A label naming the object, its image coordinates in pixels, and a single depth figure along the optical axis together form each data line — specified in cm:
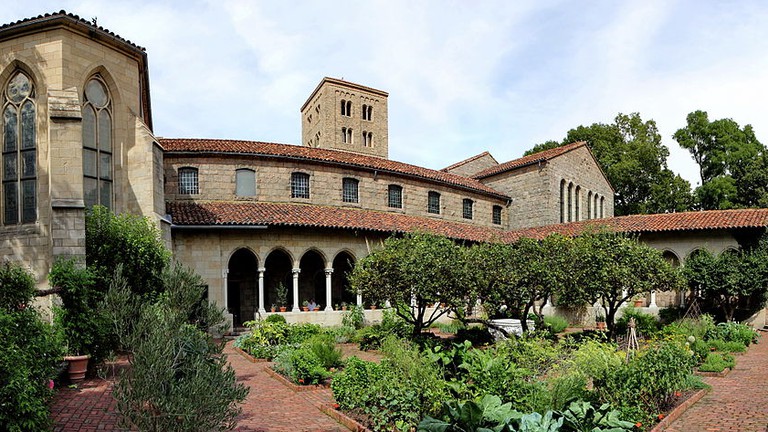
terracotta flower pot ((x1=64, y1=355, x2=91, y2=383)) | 1230
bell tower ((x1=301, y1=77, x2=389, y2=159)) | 5631
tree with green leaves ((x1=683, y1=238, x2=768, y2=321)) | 2334
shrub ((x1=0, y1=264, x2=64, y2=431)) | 710
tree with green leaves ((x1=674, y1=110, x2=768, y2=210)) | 4375
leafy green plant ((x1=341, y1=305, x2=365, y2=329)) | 2397
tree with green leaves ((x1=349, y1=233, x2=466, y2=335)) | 1648
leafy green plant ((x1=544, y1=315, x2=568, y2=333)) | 2330
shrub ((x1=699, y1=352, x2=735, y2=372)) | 1430
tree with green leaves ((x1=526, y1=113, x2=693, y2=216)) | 4731
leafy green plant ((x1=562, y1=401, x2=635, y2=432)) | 766
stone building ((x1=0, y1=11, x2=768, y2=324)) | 1622
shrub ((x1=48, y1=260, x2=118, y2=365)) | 1260
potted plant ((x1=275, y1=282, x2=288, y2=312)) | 2454
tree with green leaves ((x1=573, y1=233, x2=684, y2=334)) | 1833
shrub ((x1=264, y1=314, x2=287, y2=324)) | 2141
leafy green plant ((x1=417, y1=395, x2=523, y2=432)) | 728
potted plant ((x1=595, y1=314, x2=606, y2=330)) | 2450
